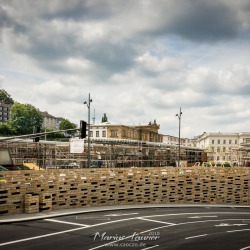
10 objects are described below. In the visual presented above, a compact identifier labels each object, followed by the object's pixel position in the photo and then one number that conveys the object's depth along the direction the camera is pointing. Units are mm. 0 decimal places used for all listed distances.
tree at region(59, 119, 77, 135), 145625
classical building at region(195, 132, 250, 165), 162775
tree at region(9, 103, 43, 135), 122688
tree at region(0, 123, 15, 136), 115250
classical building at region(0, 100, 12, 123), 168750
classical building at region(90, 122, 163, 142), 123500
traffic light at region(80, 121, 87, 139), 20858
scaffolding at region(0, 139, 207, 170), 52525
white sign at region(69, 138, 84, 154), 33062
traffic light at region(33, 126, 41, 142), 23291
